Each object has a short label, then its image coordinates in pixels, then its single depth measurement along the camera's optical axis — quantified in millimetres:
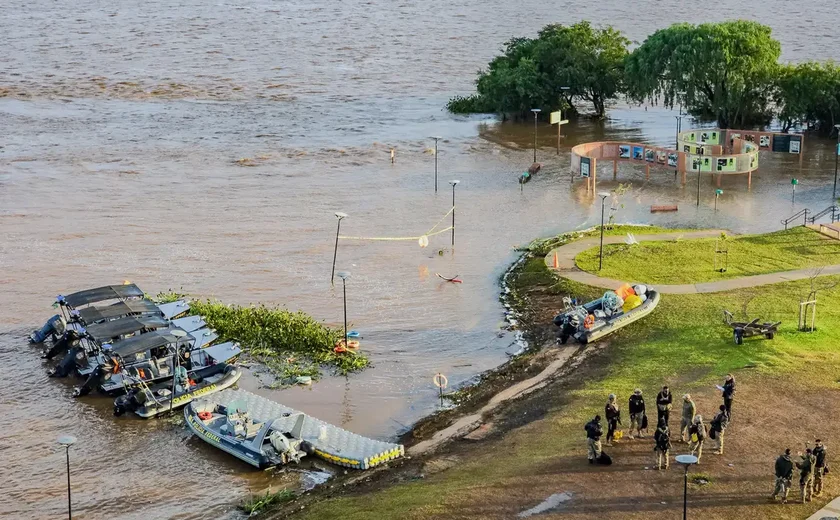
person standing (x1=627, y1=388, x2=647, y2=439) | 32125
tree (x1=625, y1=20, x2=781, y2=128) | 82312
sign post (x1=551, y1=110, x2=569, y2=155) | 79625
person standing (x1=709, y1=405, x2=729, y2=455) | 30672
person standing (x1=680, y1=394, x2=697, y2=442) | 31344
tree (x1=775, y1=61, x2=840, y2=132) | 81500
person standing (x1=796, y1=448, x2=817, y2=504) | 27453
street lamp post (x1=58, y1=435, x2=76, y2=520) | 28458
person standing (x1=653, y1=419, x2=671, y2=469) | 29703
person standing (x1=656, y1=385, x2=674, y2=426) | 30359
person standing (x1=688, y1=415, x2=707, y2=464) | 29750
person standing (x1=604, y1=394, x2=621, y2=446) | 31578
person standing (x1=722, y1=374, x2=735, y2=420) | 32281
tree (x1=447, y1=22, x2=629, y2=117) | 92500
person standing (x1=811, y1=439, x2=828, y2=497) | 27906
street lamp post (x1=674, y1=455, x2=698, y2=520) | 24814
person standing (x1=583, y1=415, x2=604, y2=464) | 30203
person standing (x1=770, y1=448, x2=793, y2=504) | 27458
